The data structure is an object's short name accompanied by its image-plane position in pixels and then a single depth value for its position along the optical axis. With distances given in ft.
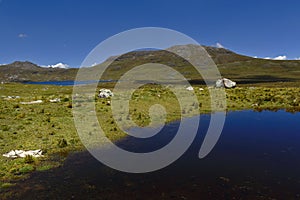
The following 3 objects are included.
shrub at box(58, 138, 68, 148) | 77.97
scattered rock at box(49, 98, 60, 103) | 154.49
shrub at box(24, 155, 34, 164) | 64.69
